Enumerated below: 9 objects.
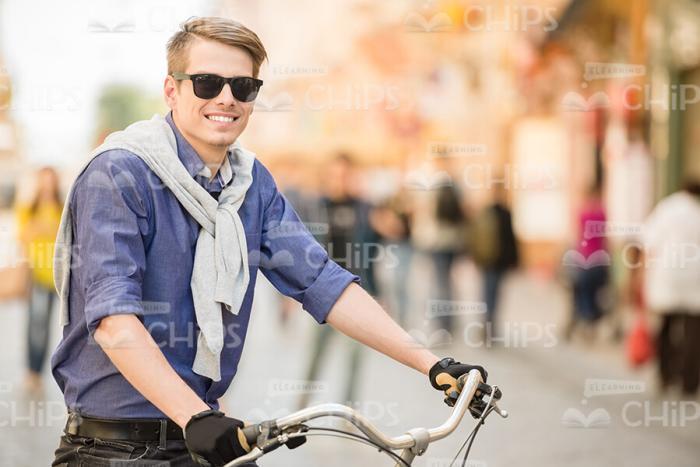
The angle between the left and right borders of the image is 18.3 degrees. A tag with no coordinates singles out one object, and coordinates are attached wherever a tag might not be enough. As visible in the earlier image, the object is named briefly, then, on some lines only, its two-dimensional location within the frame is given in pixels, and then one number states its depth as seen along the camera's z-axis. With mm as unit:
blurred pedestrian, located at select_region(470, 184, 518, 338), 20724
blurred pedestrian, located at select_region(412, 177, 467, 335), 20593
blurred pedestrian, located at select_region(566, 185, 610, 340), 20257
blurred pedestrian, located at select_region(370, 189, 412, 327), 19001
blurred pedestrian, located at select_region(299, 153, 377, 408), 11969
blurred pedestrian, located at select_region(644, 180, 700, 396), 14408
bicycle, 3633
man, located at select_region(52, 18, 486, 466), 4111
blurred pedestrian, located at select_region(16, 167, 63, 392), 13558
